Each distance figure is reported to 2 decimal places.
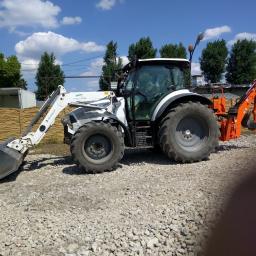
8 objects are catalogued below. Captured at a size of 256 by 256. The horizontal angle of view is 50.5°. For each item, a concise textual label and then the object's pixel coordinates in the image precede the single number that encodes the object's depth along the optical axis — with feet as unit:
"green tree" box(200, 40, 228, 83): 107.58
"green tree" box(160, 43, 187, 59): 100.72
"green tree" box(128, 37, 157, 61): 89.87
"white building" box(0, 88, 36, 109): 81.42
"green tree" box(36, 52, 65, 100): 90.80
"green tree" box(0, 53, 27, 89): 98.35
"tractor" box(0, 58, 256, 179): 17.65
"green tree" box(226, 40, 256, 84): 108.20
